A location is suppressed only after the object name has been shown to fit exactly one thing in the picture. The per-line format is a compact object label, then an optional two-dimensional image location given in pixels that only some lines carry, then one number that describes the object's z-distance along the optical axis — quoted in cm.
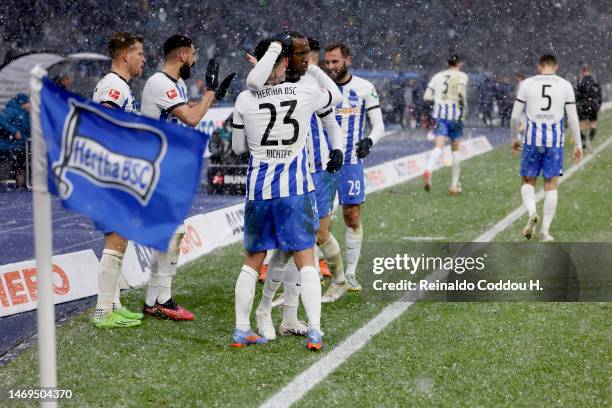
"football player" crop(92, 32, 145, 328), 1360
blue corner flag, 791
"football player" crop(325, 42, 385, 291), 1627
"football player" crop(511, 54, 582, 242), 2119
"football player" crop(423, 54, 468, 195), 3222
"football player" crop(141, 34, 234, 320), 1347
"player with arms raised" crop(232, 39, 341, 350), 1212
